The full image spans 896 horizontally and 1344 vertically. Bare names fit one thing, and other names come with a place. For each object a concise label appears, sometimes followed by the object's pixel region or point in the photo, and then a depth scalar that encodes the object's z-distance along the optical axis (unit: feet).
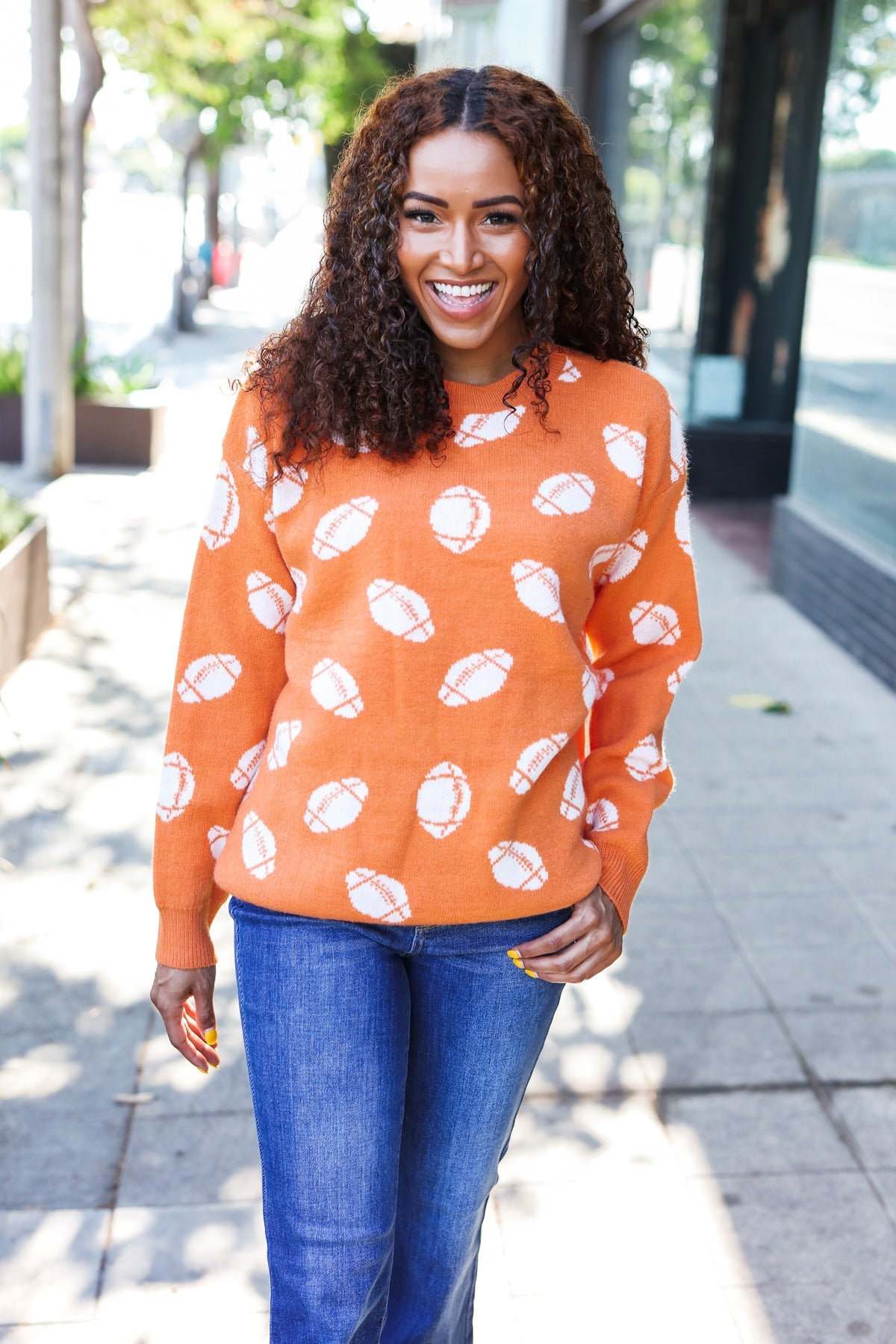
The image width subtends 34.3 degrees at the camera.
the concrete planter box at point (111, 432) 38.32
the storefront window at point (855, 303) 23.84
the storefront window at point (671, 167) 36.35
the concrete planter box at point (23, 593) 20.72
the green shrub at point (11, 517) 21.47
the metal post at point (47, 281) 34.01
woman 5.96
